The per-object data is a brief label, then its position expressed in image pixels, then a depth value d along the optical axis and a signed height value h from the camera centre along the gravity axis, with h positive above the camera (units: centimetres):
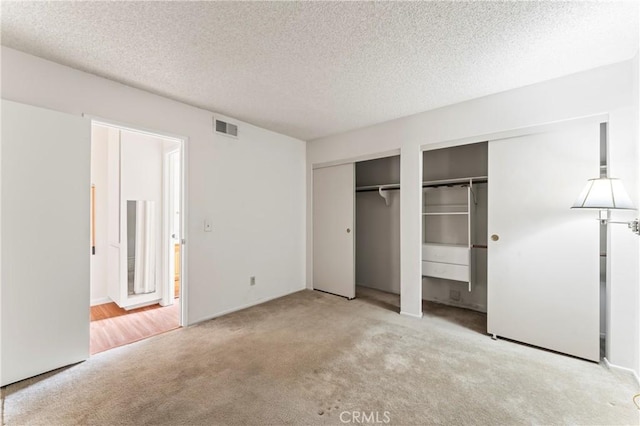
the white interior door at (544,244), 237 -27
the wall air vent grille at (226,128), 338 +107
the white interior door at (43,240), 199 -21
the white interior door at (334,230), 411 -25
